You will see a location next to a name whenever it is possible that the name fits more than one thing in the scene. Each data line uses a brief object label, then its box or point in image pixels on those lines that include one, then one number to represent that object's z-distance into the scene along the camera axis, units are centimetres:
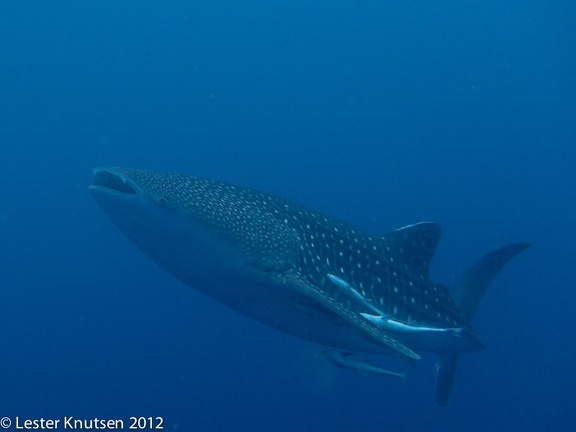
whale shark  427
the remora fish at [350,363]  551
